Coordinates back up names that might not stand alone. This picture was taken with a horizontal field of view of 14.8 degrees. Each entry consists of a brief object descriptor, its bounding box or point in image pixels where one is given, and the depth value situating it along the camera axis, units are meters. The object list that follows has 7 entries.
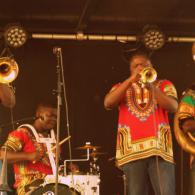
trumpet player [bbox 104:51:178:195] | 6.57
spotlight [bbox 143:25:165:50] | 10.68
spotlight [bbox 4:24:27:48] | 10.36
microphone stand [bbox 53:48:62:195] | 6.48
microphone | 6.87
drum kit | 8.30
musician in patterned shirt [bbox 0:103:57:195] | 8.99
